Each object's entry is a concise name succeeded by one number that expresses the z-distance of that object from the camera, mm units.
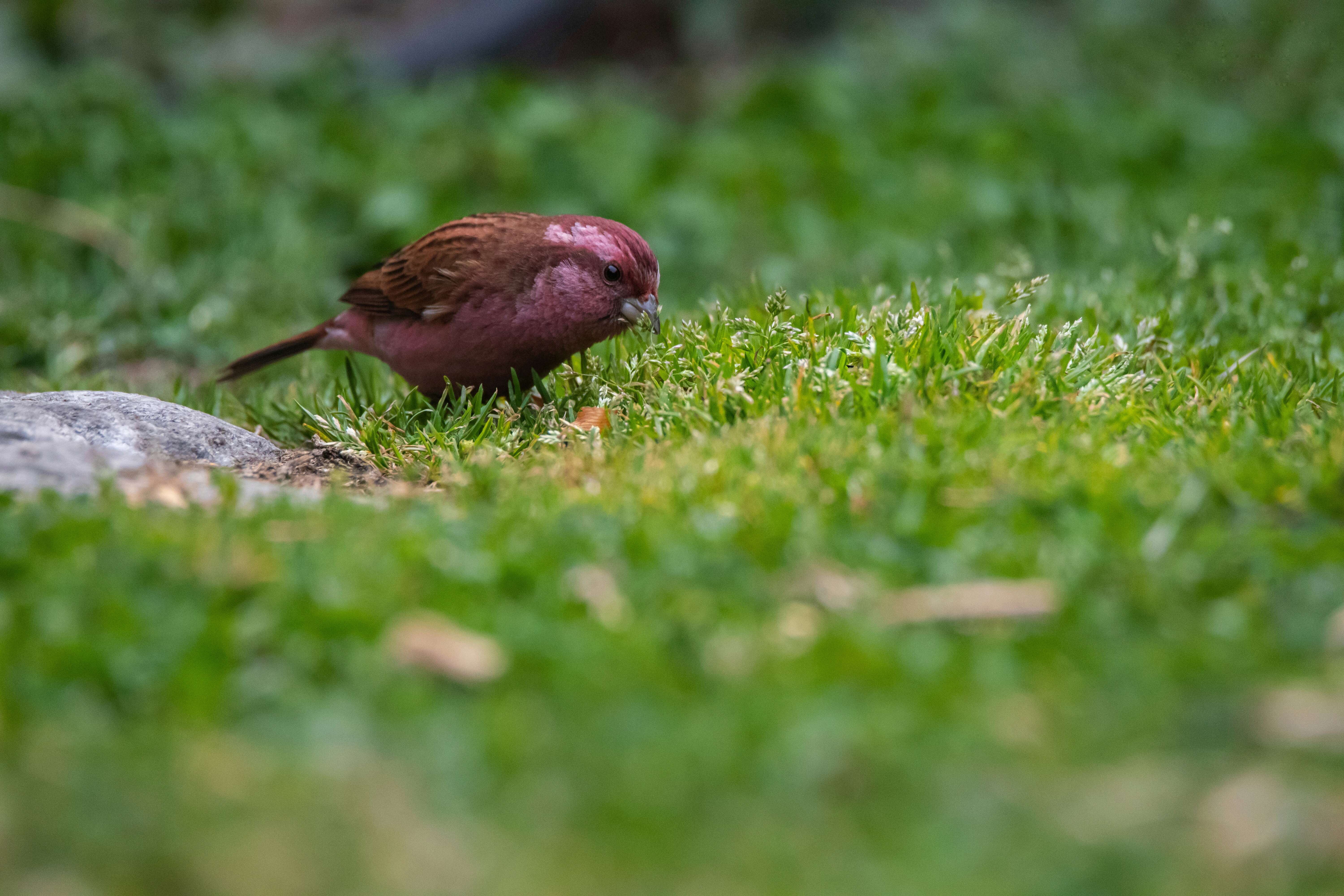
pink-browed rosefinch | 9320
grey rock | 7383
